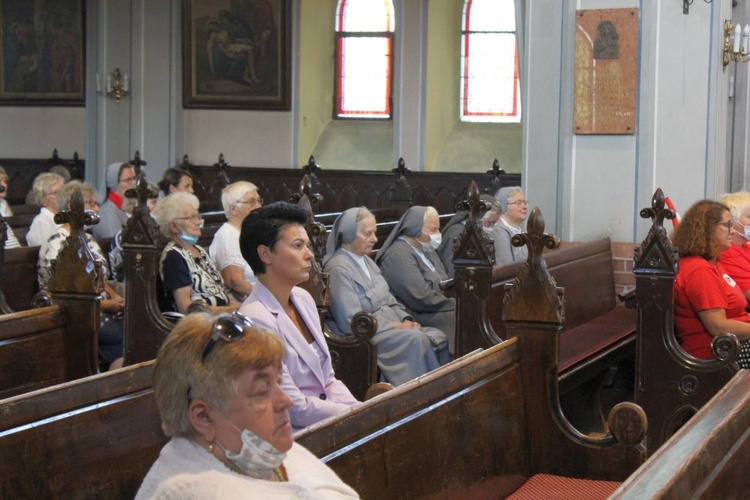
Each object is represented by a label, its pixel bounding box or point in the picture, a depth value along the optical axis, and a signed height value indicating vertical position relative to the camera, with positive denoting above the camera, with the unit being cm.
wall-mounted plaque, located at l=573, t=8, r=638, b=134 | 729 +54
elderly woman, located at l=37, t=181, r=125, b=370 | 579 -81
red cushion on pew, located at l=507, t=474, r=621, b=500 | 369 -111
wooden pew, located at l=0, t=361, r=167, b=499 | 256 -69
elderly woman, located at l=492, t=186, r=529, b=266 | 743 -45
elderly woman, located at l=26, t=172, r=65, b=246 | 724 -40
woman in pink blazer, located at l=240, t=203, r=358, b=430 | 337 -47
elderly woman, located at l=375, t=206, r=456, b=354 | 662 -70
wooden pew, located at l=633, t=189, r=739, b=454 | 522 -92
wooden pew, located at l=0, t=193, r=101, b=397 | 416 -67
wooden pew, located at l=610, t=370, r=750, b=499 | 204 -59
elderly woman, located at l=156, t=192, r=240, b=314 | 566 -57
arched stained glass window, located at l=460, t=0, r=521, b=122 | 1318 +105
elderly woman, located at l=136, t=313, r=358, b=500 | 200 -46
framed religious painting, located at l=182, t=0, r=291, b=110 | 1331 +110
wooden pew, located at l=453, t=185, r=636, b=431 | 554 -89
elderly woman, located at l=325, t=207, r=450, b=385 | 601 -78
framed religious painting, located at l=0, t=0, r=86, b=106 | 1386 +112
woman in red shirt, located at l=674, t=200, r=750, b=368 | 537 -63
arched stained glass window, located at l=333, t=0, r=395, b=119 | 1348 +110
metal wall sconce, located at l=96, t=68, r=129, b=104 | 1338 +75
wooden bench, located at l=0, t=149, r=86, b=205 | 1384 -26
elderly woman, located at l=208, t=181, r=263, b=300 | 638 -53
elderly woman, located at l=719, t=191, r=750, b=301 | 668 -53
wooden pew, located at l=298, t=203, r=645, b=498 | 282 -79
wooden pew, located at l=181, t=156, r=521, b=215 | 1245 -37
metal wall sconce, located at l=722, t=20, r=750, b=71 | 738 +74
